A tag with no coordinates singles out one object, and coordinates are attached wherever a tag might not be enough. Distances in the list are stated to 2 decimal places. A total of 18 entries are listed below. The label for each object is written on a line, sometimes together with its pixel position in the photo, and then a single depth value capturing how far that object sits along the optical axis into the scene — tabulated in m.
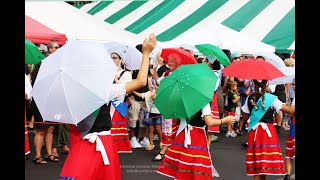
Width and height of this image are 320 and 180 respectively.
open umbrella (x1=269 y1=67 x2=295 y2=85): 15.17
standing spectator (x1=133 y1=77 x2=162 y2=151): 19.08
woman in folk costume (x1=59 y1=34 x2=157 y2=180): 8.71
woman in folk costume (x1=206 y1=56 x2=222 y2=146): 18.72
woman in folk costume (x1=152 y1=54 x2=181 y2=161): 17.28
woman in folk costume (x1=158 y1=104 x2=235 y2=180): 10.68
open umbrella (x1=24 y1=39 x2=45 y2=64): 16.02
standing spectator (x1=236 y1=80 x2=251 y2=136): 23.51
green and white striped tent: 27.05
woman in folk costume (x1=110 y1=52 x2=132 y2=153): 15.99
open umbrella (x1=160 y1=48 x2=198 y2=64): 15.17
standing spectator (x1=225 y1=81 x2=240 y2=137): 24.02
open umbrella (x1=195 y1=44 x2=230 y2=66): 19.19
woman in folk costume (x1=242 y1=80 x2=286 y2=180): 12.80
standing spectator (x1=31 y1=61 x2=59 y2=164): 16.07
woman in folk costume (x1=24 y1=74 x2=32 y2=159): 15.74
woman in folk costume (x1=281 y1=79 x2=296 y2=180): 14.16
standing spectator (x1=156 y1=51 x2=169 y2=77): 19.90
